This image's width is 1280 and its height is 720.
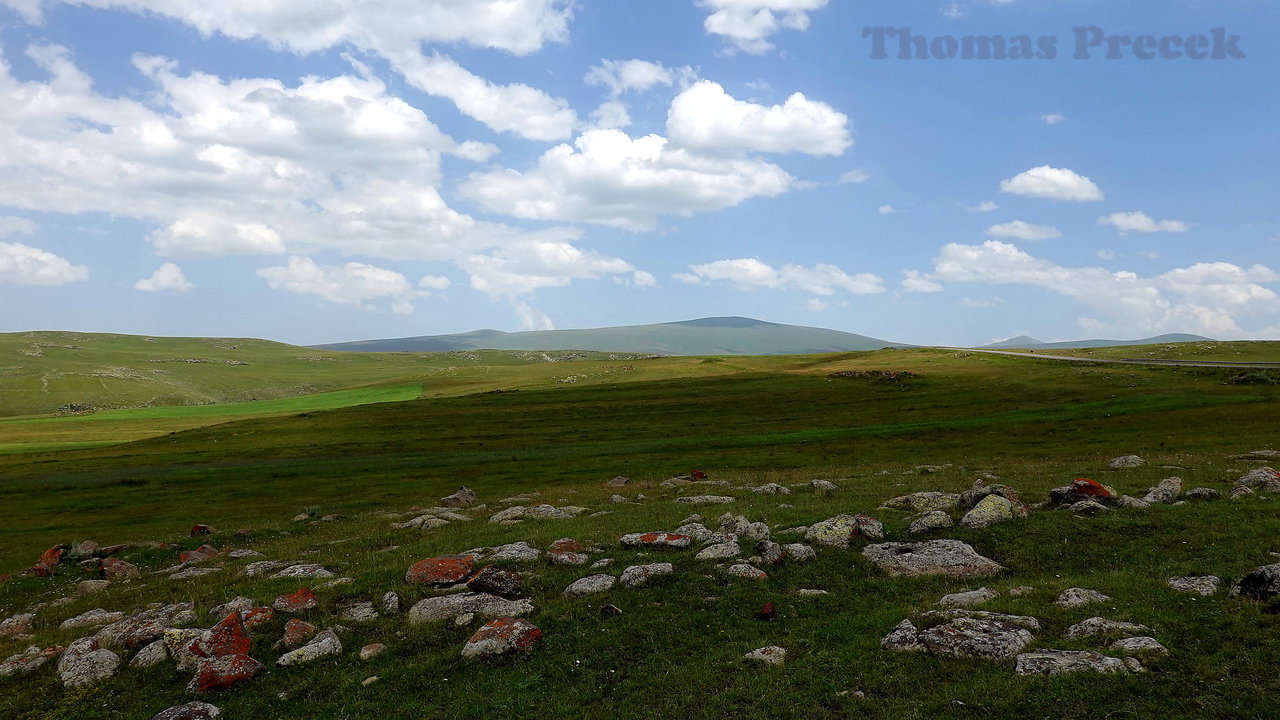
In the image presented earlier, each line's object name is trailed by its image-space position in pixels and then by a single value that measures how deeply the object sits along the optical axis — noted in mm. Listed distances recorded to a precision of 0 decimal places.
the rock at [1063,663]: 13234
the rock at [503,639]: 17203
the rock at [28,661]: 17438
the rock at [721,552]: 22828
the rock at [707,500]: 34969
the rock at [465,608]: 19438
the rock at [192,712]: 14828
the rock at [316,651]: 17312
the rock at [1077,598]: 16688
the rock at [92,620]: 21438
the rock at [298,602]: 20156
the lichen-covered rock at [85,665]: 16781
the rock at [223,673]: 16234
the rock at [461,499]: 42594
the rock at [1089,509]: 25359
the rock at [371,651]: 17391
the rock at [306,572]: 24859
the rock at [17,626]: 21672
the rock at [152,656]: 17516
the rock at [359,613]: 19641
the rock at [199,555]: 30547
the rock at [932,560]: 20781
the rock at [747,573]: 21031
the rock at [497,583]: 20938
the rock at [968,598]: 17594
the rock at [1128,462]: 38656
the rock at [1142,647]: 13609
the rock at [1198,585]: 16719
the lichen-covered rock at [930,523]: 24312
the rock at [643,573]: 20828
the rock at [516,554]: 24250
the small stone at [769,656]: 15844
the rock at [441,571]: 22219
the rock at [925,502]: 27969
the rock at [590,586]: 20656
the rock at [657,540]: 24469
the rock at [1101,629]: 14656
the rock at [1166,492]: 27328
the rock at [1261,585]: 15391
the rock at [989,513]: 24469
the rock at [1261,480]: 27609
